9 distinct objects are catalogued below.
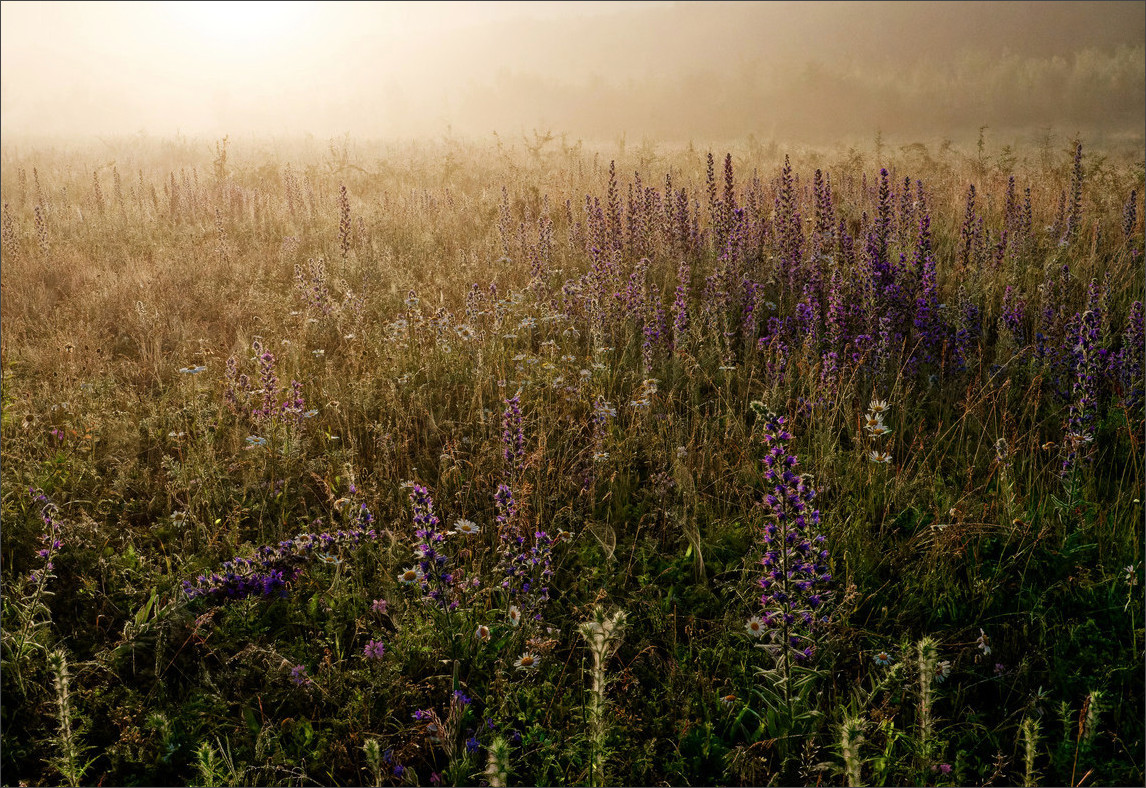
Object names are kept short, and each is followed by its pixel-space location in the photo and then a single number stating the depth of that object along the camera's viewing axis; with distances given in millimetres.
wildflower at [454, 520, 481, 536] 2736
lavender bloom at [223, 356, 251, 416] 3895
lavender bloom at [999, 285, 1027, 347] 4172
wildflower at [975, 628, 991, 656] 2165
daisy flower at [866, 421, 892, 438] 3155
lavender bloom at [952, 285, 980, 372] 4148
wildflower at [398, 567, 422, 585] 2426
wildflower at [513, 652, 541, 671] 2139
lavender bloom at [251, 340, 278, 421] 3569
